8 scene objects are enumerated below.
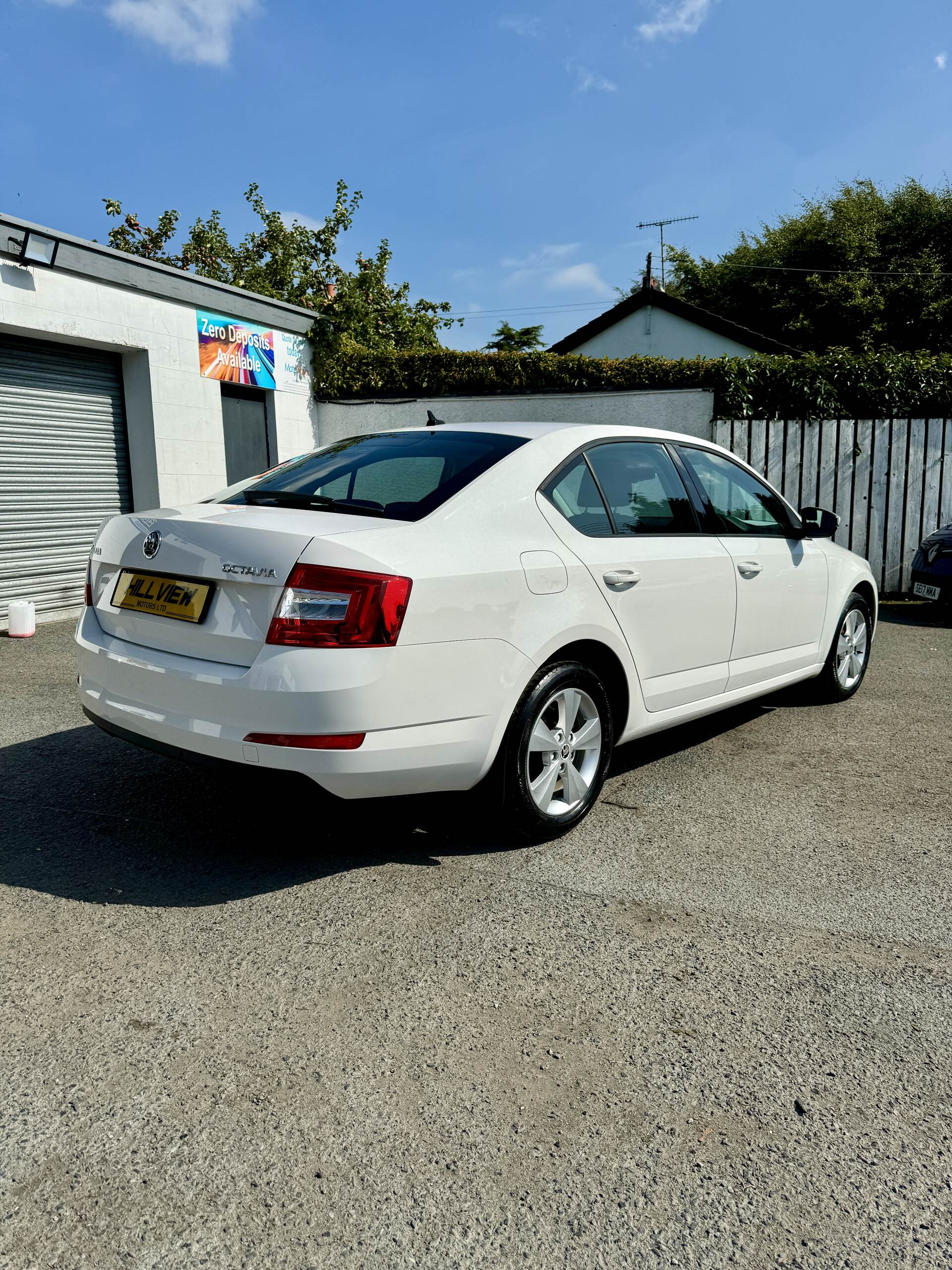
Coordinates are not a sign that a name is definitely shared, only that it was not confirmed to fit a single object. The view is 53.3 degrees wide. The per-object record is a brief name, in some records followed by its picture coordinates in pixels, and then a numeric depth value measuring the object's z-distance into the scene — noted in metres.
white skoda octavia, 2.94
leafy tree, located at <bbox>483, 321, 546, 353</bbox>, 50.69
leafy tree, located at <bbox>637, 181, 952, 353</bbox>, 34.28
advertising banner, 10.78
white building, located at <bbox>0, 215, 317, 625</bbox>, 8.74
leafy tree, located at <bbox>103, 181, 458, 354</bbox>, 27.58
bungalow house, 25.45
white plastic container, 8.12
